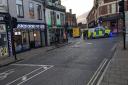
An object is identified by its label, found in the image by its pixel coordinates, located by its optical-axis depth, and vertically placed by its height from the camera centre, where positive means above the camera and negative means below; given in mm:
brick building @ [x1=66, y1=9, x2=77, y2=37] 69850 +4186
